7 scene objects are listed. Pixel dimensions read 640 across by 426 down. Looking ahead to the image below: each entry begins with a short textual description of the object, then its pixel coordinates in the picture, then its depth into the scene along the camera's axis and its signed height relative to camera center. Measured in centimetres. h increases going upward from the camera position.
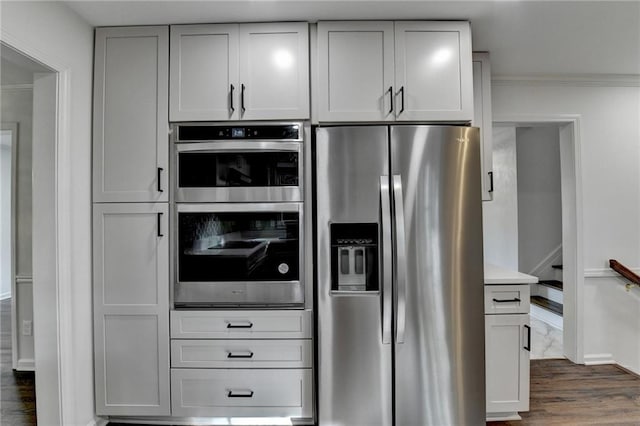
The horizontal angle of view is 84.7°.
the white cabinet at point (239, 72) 205 +86
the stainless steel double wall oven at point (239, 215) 204 +2
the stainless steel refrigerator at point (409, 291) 192 -41
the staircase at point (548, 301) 408 -110
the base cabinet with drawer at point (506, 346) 217 -81
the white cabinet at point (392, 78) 204 +81
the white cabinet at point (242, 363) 206 -85
